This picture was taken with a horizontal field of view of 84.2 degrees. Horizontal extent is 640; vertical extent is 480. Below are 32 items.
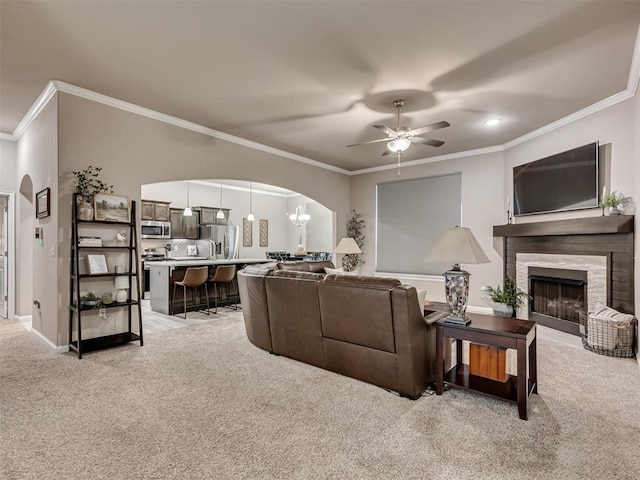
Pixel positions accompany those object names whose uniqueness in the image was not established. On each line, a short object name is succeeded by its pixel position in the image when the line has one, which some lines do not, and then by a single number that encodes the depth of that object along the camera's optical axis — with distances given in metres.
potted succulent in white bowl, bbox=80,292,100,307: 3.78
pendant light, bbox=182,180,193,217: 8.73
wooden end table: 2.38
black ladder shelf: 3.72
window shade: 6.77
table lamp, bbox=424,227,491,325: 2.69
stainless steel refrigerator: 9.52
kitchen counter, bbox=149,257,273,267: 5.99
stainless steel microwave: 8.48
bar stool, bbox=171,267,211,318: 5.68
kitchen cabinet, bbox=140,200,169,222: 8.52
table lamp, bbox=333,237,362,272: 5.97
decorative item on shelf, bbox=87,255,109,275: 3.88
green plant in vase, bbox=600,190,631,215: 3.95
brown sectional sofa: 2.67
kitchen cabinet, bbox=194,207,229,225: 9.65
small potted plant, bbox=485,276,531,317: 5.03
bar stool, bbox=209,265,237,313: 6.08
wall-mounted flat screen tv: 4.40
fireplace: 4.00
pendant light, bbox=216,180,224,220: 9.18
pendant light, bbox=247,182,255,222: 10.80
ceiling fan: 4.05
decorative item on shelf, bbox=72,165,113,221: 3.83
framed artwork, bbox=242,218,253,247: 10.85
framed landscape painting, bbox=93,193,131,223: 3.94
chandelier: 10.09
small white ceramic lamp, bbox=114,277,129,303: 4.10
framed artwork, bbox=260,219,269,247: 11.41
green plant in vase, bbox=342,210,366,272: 7.92
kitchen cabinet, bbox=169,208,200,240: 9.13
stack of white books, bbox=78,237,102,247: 3.83
